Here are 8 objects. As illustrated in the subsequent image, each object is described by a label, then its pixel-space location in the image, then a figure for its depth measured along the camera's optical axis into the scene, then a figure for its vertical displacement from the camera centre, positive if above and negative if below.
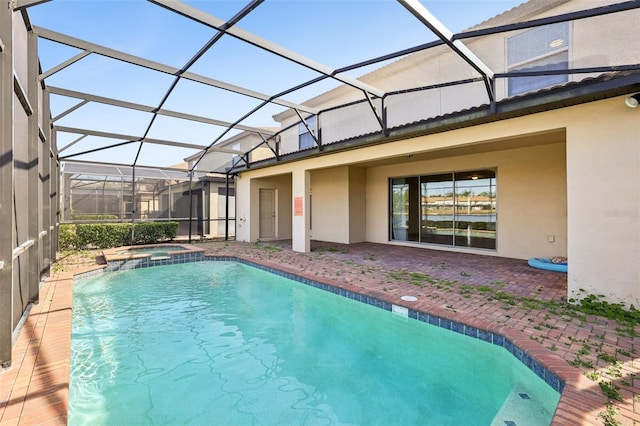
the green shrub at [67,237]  9.84 -0.82
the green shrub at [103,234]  10.30 -0.78
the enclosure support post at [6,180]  2.59 +0.30
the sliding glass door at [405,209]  10.68 +0.04
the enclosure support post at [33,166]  4.02 +0.65
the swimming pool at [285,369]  2.69 -1.83
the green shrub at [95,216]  13.12 -0.15
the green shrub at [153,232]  11.44 -0.78
